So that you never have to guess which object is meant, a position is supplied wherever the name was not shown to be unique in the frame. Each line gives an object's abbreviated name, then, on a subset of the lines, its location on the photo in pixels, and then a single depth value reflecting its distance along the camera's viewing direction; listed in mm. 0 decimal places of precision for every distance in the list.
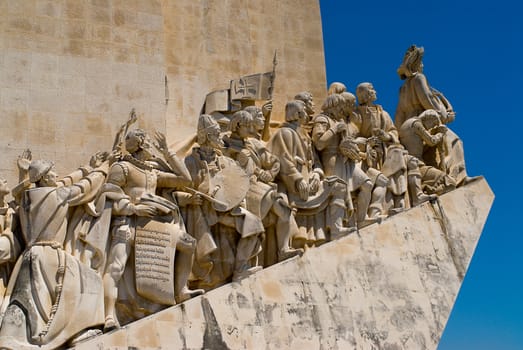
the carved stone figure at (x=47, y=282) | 9352
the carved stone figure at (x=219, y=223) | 10656
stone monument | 9875
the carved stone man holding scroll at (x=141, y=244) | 10078
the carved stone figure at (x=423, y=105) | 12953
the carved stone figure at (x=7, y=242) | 9672
